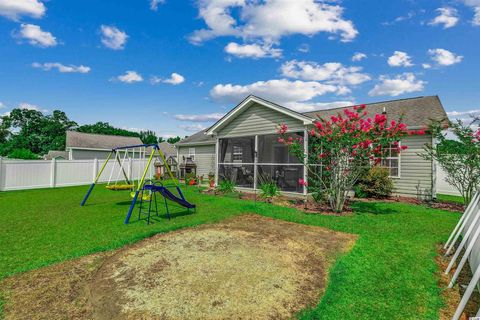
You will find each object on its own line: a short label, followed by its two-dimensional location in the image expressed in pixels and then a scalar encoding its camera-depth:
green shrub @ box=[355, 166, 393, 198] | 9.88
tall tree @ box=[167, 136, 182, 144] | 70.44
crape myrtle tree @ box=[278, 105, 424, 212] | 6.71
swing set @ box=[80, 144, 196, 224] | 5.80
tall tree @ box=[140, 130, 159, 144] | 67.11
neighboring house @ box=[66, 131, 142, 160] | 25.45
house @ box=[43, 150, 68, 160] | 31.56
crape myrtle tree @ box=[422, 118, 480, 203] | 7.14
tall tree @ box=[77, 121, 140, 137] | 57.51
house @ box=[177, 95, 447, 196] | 9.63
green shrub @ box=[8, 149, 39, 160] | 25.93
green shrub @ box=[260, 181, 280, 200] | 9.12
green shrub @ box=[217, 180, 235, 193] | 10.54
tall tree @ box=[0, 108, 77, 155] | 44.19
